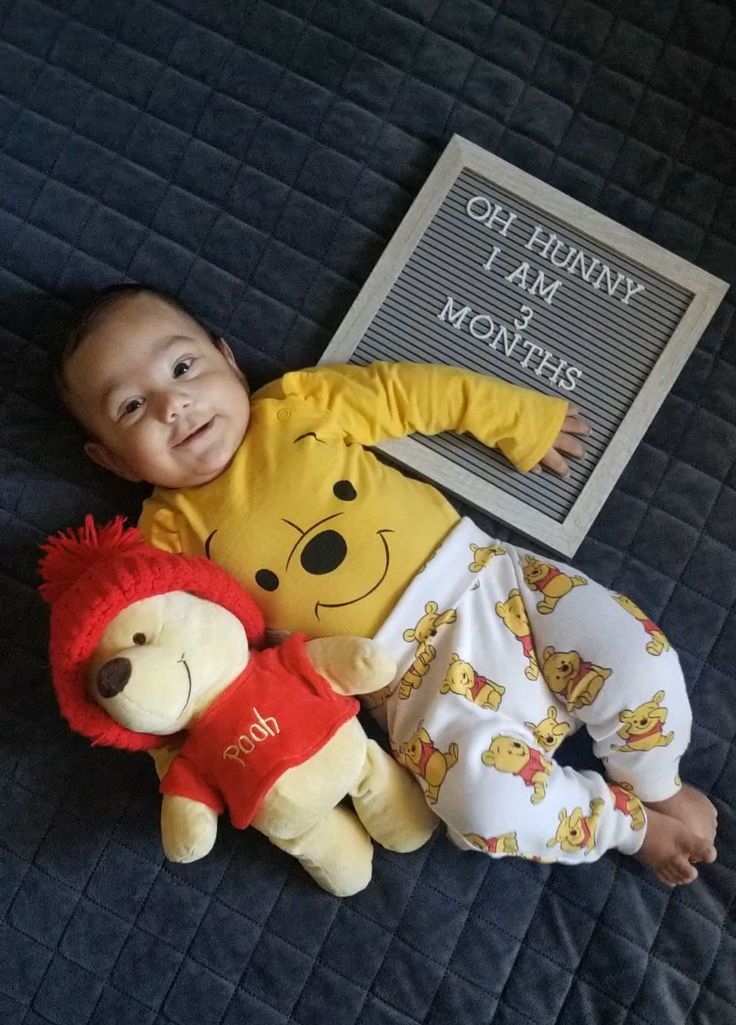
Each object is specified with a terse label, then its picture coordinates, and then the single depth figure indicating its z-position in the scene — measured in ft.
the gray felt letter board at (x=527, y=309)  3.38
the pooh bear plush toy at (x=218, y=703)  2.64
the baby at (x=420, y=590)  2.93
